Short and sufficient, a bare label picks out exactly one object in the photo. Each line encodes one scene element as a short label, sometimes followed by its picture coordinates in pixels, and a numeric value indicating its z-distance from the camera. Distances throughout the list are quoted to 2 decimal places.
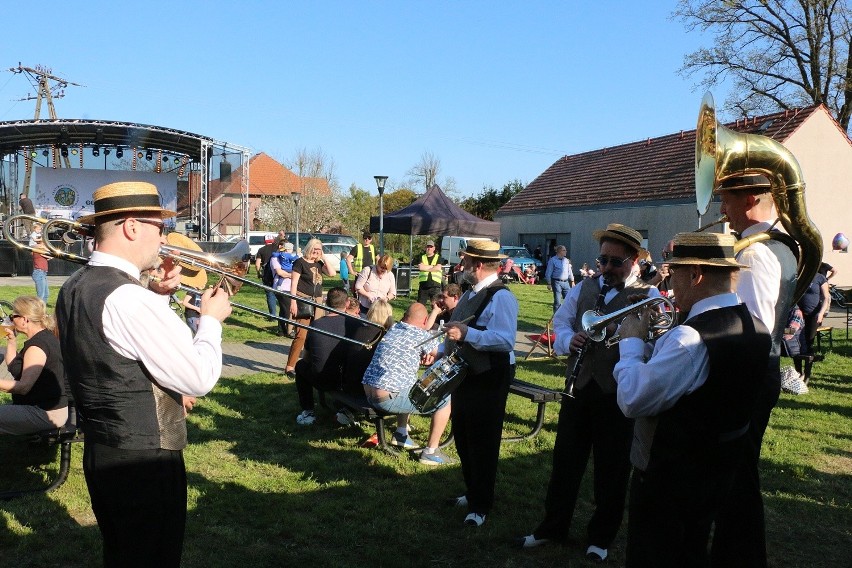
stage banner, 24.09
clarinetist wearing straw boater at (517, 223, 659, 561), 4.02
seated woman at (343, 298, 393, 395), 6.55
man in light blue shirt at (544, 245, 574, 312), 16.27
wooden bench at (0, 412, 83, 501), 4.85
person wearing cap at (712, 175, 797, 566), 3.03
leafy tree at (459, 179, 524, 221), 42.56
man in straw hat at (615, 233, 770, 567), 2.56
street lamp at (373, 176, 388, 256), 18.52
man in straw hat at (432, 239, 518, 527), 4.46
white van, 26.66
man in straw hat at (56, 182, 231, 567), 2.49
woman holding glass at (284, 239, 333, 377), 10.48
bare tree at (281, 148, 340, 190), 45.16
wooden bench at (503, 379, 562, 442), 6.40
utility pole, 34.41
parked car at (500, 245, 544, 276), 28.28
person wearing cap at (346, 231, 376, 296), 14.58
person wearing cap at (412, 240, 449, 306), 14.29
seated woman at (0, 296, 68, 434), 4.93
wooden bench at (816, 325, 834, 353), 11.25
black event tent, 18.61
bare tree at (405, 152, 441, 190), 53.45
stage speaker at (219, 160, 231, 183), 23.91
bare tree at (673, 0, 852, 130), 27.83
